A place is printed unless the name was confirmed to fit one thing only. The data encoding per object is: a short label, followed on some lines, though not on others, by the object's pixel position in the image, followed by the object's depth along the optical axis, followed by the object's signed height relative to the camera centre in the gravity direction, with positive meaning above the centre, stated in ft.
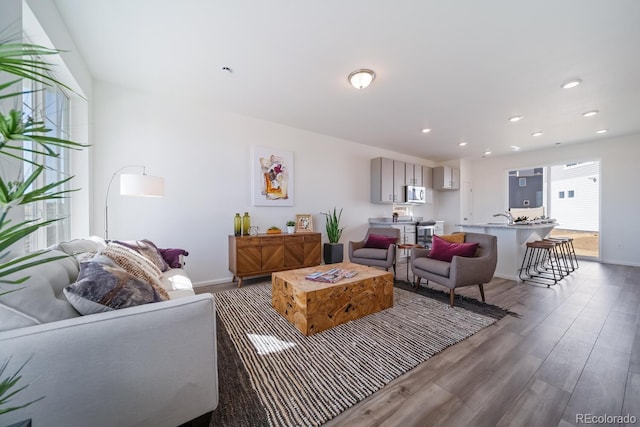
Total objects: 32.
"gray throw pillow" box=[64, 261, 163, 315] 3.59 -1.24
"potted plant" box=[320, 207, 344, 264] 14.80 -1.96
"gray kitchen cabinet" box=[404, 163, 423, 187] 19.42 +3.10
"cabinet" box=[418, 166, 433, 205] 21.09 +2.65
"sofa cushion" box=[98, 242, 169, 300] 5.15 -1.19
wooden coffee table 7.08 -2.71
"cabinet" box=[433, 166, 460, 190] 21.16 +3.08
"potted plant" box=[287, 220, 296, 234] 13.46 -0.83
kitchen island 12.56 -1.54
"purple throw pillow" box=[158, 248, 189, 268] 9.07 -1.68
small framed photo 14.35 -0.66
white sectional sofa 2.99 -1.99
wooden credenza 11.56 -2.09
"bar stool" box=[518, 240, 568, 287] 12.44 -3.05
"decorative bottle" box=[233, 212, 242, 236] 12.00 -0.66
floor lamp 8.01 +0.85
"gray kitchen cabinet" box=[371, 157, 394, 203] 17.67 +2.35
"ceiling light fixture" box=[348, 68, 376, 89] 8.52 +4.76
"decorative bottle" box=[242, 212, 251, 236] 12.22 -0.62
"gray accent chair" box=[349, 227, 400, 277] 11.92 -2.08
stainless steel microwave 19.20 +1.49
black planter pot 14.78 -2.45
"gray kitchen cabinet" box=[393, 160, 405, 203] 18.54 +2.43
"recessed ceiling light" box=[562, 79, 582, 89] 9.19 +4.96
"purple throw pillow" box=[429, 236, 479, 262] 9.59 -1.46
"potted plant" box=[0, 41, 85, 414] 1.94 +0.58
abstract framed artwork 13.16 +1.95
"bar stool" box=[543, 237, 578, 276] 13.57 -3.17
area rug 4.61 -3.55
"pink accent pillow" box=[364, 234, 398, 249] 13.08 -1.55
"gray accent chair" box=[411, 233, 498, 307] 8.91 -2.09
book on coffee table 7.93 -2.14
